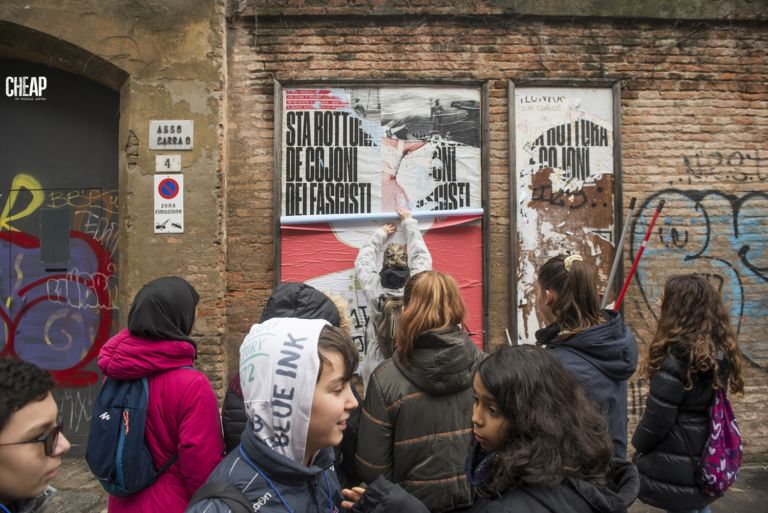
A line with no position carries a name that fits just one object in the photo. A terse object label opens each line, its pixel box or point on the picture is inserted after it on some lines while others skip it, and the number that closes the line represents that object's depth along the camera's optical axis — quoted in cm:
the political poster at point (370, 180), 516
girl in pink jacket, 230
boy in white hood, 158
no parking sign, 491
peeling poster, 525
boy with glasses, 152
